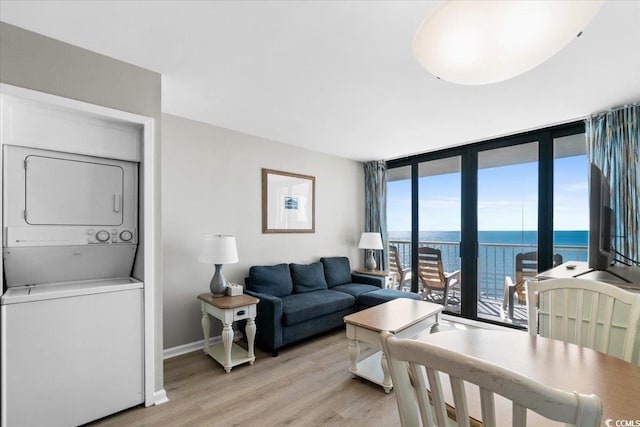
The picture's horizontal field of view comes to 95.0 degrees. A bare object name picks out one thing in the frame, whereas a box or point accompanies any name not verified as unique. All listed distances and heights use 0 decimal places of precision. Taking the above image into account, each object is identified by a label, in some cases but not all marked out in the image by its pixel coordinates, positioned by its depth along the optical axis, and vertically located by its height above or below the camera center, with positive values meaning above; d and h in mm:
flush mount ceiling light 834 +563
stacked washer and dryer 1704 -429
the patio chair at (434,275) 4223 -899
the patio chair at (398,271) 4828 -955
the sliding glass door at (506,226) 3588 -159
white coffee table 2381 -957
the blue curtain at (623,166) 2688 +456
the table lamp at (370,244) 4636 -478
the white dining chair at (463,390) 493 -334
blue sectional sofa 3014 -1016
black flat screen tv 2129 -53
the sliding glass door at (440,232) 4191 -273
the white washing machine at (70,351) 1675 -859
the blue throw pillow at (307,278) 3812 -853
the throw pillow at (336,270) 4246 -845
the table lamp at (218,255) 2816 -396
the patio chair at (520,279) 3543 -835
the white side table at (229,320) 2666 -1020
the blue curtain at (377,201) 4949 +228
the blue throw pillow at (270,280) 3402 -789
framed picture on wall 3816 +164
